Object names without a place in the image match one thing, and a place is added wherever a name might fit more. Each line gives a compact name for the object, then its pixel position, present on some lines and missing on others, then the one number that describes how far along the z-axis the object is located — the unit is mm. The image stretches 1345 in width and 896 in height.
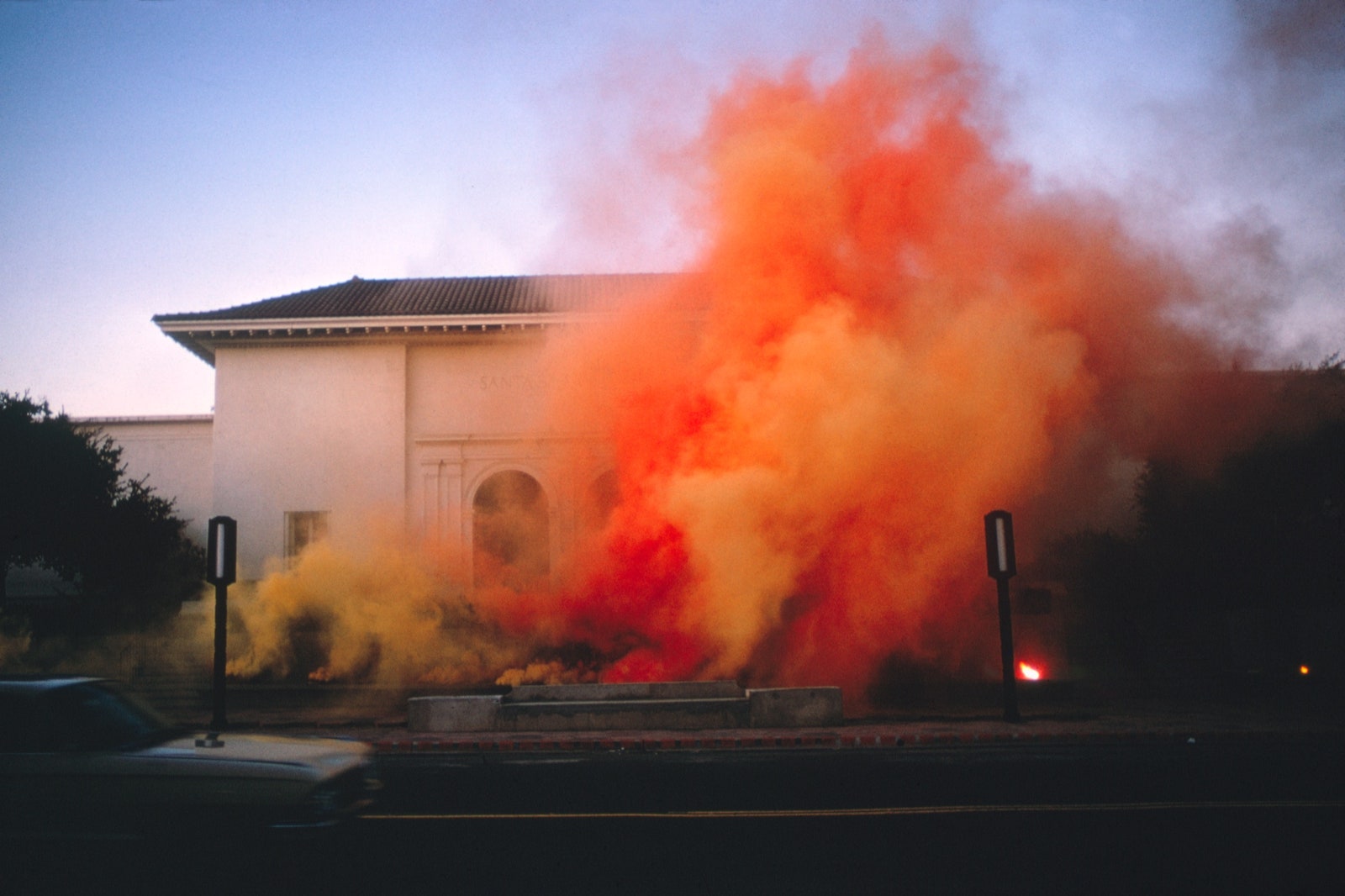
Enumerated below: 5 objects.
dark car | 4773
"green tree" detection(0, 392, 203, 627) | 20422
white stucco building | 22312
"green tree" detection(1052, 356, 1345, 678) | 16828
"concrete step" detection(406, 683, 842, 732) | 12102
